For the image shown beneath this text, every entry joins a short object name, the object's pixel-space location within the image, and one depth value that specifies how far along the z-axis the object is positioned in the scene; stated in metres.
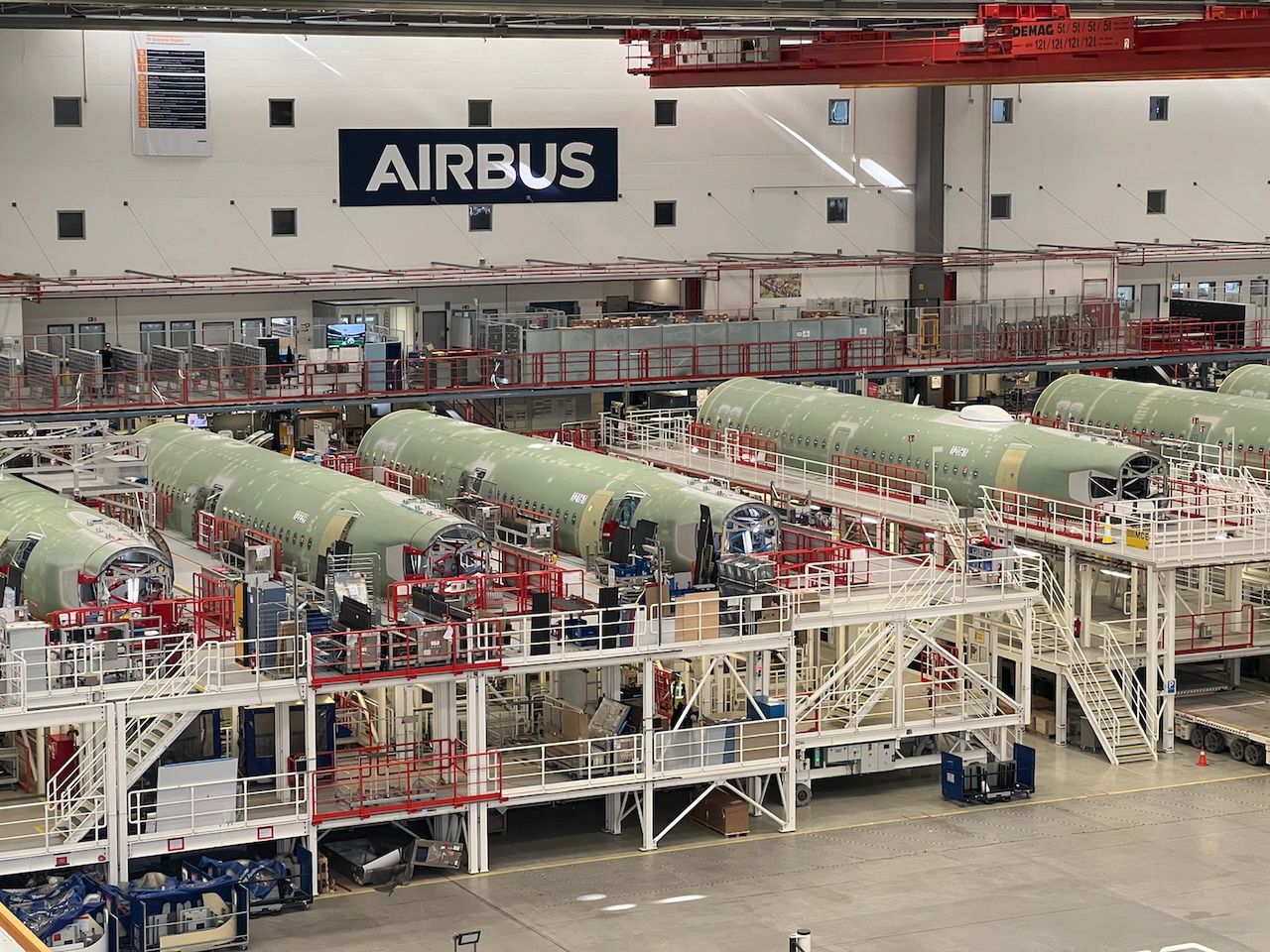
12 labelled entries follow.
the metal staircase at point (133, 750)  40.66
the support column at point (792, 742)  46.44
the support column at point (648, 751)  45.19
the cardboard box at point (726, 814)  46.94
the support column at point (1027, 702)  49.62
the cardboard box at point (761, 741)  46.66
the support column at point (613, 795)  46.78
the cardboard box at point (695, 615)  45.50
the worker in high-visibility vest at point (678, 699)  47.63
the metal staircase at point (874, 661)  48.41
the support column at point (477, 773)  43.50
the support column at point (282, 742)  42.75
